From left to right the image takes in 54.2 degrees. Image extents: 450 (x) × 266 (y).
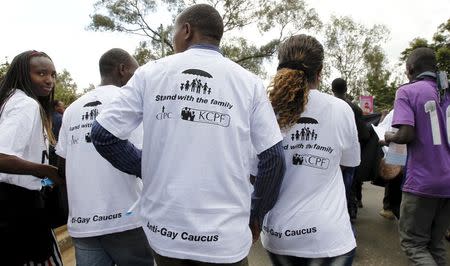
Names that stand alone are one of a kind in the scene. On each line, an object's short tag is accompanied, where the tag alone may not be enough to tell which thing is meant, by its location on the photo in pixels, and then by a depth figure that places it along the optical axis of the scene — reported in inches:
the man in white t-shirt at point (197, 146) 68.9
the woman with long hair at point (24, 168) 93.8
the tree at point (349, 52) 1347.2
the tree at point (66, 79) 1461.4
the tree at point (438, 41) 1195.9
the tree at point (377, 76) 1315.2
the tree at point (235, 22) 1027.9
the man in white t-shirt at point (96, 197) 96.7
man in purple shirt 131.5
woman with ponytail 85.5
